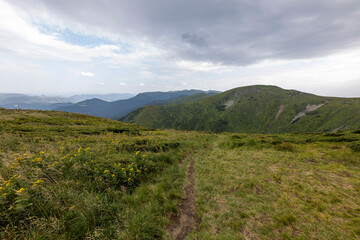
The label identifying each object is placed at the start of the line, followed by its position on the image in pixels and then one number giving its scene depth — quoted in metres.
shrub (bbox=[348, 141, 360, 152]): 11.56
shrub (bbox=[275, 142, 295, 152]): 13.42
